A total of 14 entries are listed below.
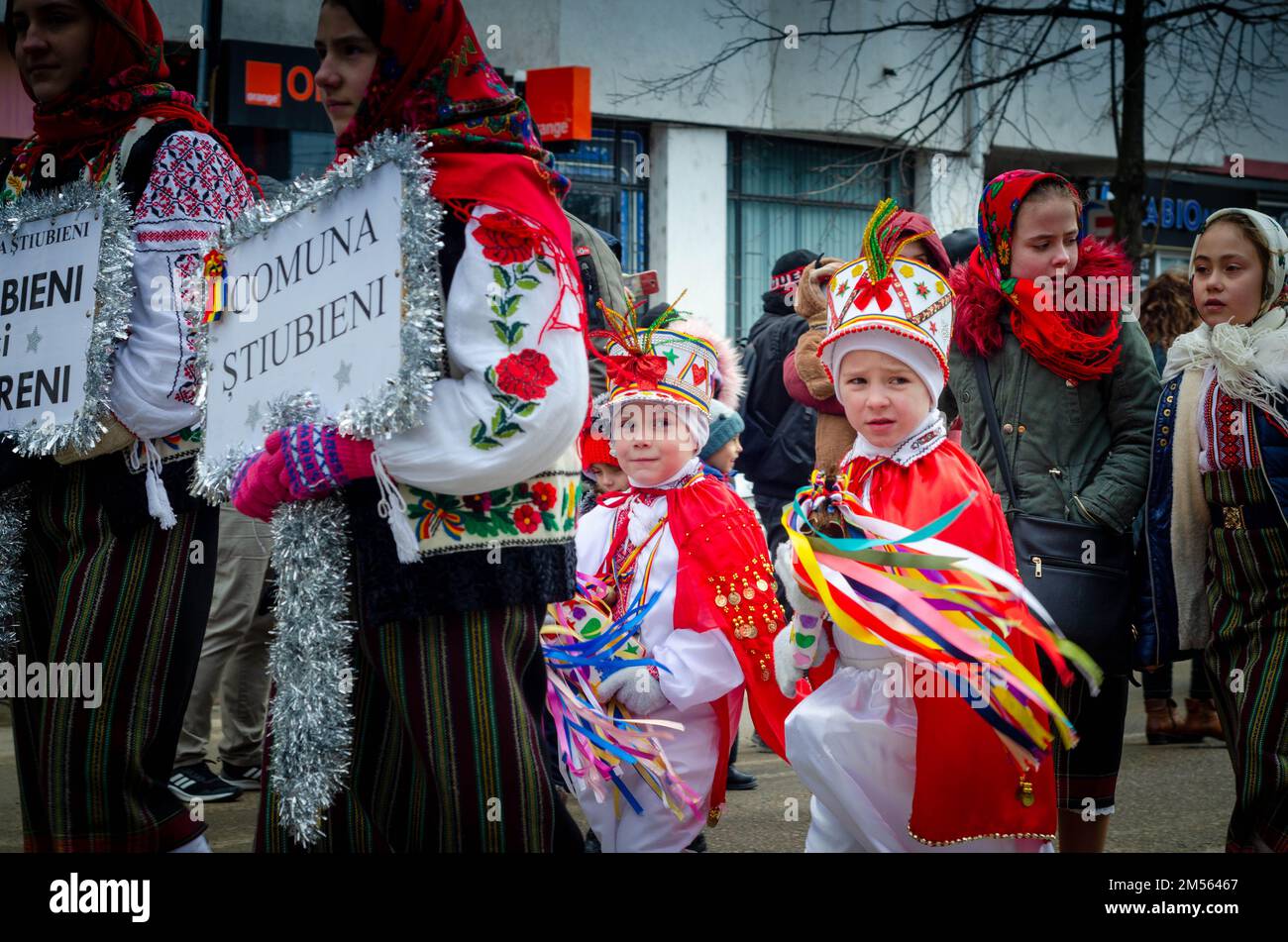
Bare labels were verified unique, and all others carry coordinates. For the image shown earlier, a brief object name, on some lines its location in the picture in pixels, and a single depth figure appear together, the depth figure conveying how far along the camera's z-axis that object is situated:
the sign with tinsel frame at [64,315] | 3.29
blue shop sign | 16.81
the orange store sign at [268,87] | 10.30
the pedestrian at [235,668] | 5.46
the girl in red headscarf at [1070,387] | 4.01
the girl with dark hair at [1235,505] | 3.78
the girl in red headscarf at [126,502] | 3.20
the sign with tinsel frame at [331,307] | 2.61
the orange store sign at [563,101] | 10.83
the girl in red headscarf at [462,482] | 2.61
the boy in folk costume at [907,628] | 3.06
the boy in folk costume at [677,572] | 3.98
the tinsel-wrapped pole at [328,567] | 2.59
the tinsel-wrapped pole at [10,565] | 3.36
